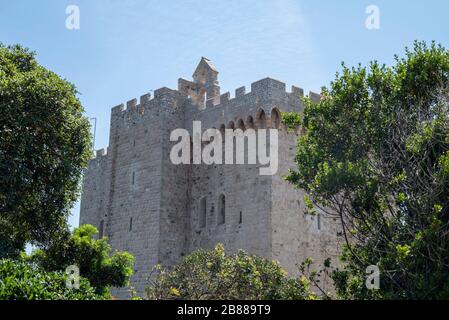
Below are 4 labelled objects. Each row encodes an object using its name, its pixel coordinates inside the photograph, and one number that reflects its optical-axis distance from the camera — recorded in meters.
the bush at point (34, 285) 10.81
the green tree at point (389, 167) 12.17
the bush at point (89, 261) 18.75
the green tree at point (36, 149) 16.53
